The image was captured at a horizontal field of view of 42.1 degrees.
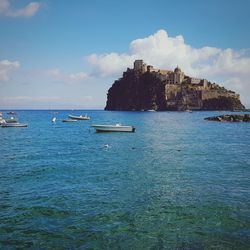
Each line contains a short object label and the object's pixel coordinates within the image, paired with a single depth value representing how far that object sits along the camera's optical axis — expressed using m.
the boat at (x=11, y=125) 80.00
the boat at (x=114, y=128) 61.97
